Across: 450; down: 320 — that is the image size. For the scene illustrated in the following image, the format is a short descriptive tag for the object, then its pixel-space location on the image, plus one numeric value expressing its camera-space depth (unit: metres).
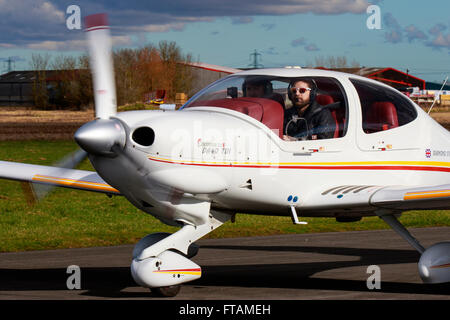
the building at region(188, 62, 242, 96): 54.76
